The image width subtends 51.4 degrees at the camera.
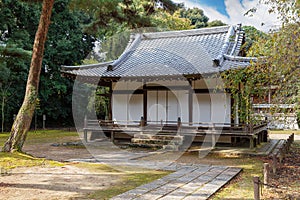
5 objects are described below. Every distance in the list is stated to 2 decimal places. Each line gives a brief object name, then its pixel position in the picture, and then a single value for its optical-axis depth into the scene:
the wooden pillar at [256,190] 4.63
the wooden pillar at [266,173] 6.02
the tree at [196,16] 38.16
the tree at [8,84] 17.53
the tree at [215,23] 35.91
